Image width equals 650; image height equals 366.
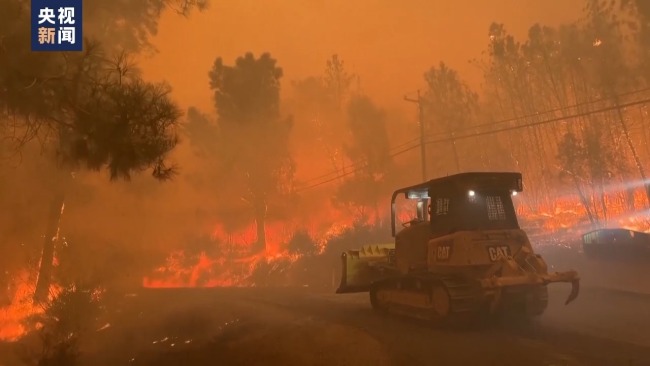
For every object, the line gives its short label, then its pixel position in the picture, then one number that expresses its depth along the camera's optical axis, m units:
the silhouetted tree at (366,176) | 48.44
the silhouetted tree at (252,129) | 44.06
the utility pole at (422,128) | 25.98
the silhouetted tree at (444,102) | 46.56
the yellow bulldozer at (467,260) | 9.25
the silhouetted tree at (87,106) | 6.21
